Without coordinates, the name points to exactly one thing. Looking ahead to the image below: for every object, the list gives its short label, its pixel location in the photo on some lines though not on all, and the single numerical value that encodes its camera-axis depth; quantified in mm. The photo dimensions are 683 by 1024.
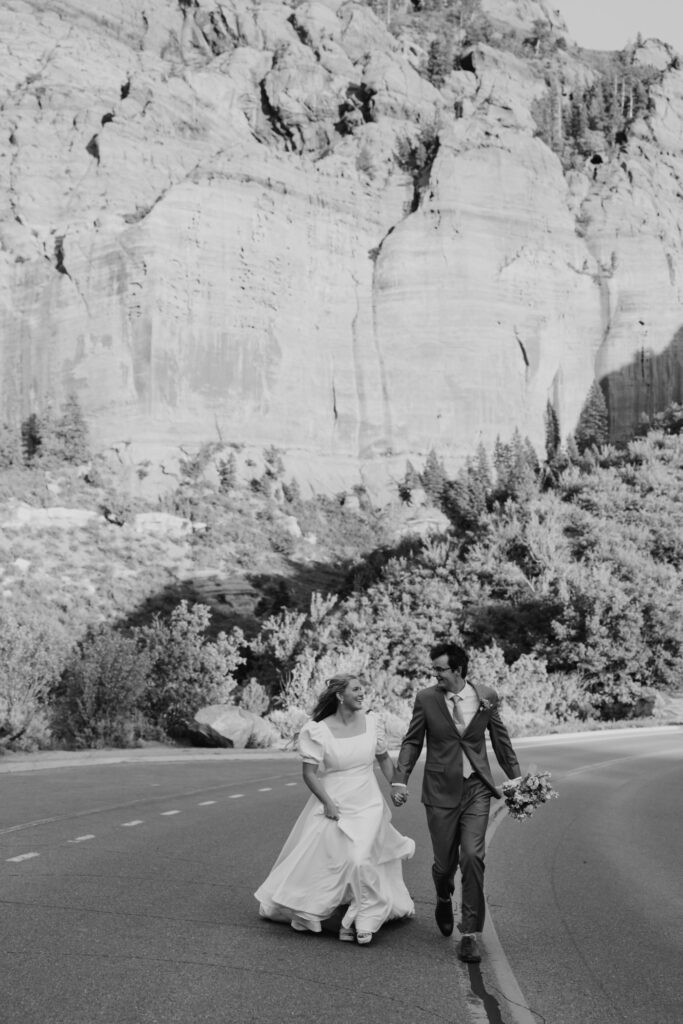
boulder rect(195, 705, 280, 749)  22250
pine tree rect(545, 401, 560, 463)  81375
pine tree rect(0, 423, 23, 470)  69312
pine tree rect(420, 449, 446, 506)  74312
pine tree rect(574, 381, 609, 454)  80750
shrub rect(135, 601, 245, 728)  24734
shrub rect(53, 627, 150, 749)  20609
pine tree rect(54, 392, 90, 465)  69125
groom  6020
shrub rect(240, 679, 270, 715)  27734
